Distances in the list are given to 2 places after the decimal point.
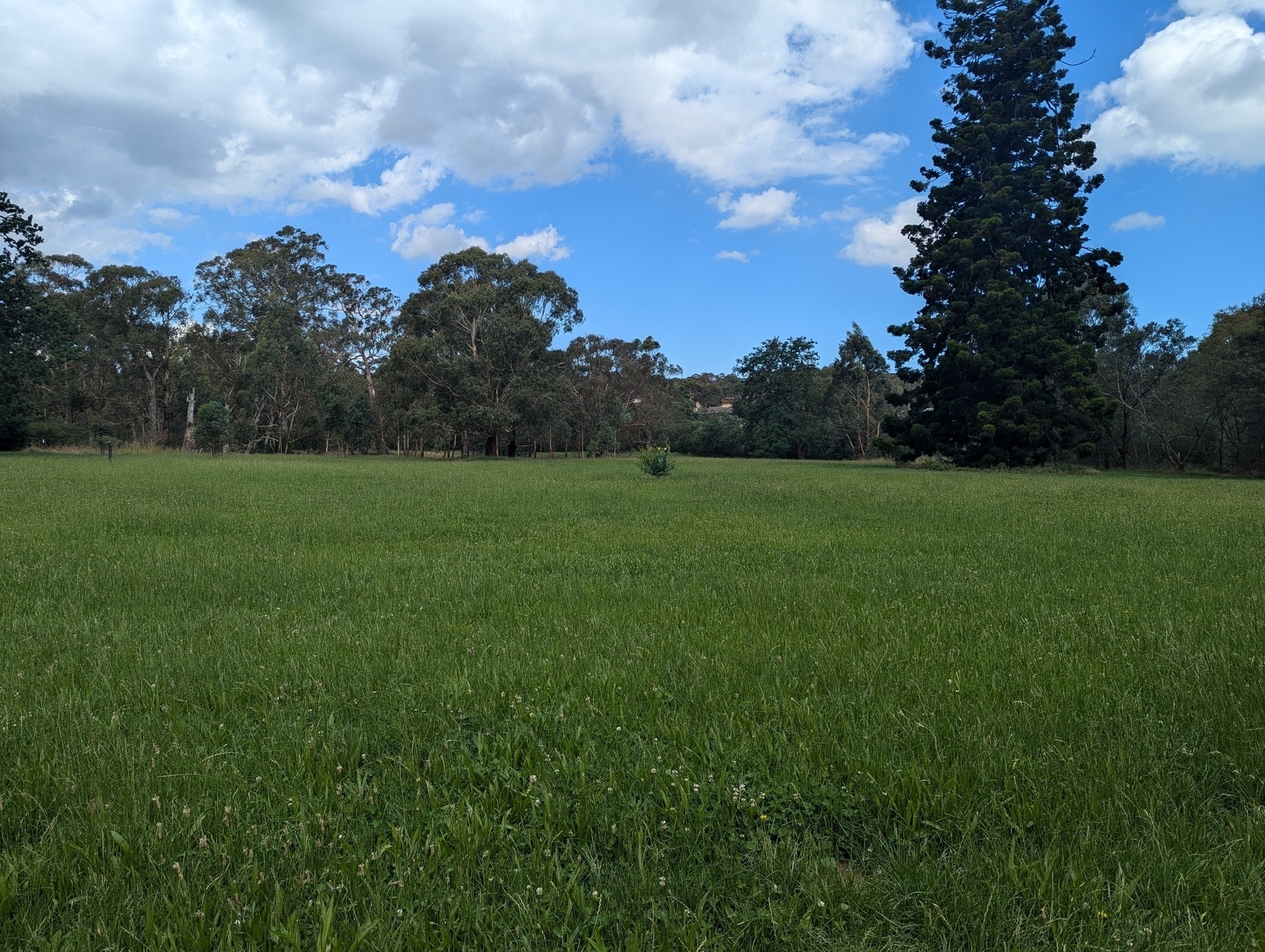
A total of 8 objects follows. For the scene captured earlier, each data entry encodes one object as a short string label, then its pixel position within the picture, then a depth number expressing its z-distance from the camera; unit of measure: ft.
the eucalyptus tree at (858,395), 208.23
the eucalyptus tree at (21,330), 116.47
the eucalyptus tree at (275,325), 167.63
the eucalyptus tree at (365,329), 201.16
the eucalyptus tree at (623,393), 219.61
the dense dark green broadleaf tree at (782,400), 216.54
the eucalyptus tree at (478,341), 152.25
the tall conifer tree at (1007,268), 104.83
